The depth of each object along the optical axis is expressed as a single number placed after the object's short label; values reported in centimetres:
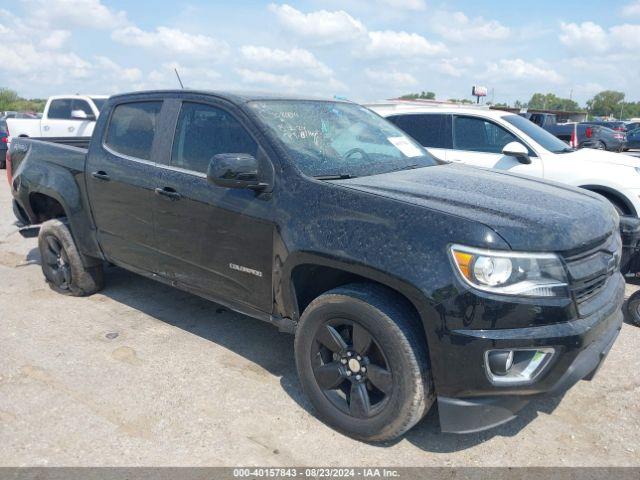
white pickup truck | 1265
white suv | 603
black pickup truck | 248
